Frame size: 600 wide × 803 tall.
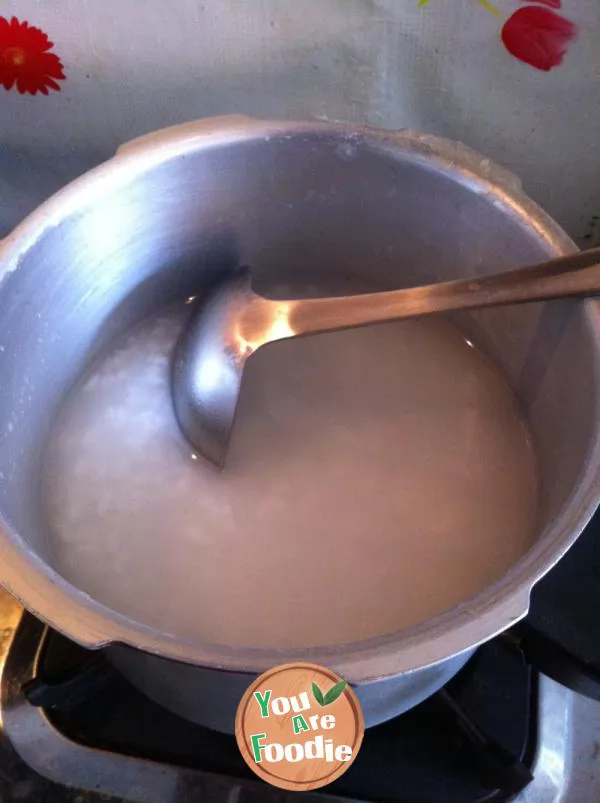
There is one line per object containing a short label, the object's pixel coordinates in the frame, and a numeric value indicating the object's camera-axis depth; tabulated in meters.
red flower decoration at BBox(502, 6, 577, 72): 0.55
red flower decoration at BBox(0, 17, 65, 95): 0.60
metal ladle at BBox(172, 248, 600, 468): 0.56
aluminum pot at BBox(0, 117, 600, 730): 0.46
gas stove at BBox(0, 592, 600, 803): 0.53
